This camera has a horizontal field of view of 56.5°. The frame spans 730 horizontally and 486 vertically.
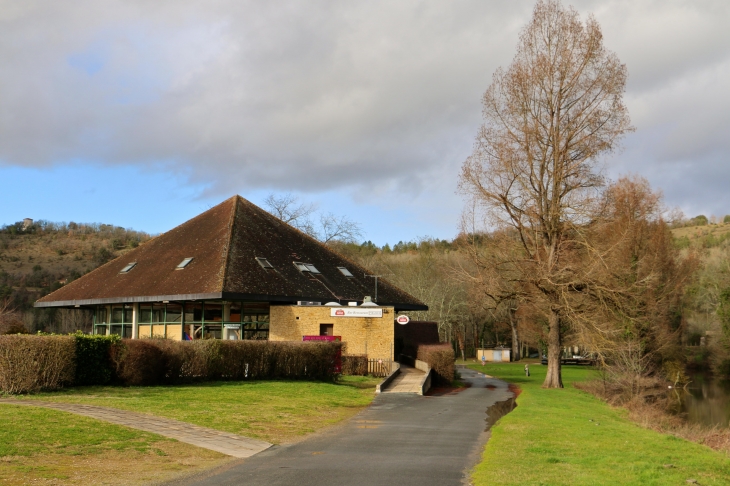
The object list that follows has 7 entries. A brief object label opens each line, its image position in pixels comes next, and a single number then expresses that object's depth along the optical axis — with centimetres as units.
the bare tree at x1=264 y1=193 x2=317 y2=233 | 6594
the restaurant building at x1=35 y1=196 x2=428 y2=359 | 3172
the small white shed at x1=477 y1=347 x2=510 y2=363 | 6838
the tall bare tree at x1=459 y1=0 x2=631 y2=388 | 2991
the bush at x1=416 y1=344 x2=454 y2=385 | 3089
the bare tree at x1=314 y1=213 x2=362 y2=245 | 6719
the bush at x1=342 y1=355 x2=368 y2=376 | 2953
